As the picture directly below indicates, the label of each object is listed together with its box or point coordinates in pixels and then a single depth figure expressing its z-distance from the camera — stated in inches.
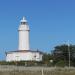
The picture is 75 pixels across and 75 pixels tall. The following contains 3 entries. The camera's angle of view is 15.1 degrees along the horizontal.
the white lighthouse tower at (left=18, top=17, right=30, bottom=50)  2863.1
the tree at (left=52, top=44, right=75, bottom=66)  2603.1
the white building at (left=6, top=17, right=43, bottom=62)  2869.5
